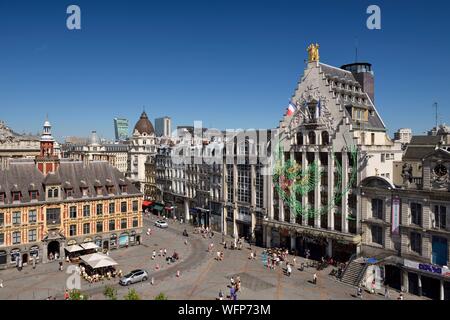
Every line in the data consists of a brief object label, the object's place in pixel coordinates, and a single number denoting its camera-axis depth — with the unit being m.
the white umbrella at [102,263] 53.55
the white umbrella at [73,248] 62.25
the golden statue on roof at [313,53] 64.44
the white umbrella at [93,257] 55.81
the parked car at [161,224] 90.31
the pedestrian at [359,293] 47.12
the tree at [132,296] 27.94
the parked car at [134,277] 51.29
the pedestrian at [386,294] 47.34
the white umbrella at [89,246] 63.09
